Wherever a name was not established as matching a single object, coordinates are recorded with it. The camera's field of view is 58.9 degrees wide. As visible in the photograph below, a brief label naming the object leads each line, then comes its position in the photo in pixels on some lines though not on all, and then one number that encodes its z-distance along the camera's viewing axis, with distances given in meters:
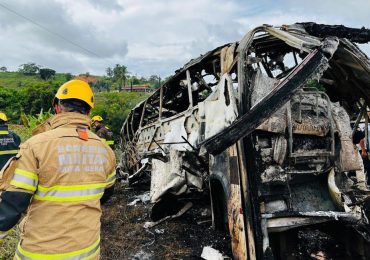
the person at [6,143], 4.96
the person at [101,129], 7.82
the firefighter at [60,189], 1.64
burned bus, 2.80
